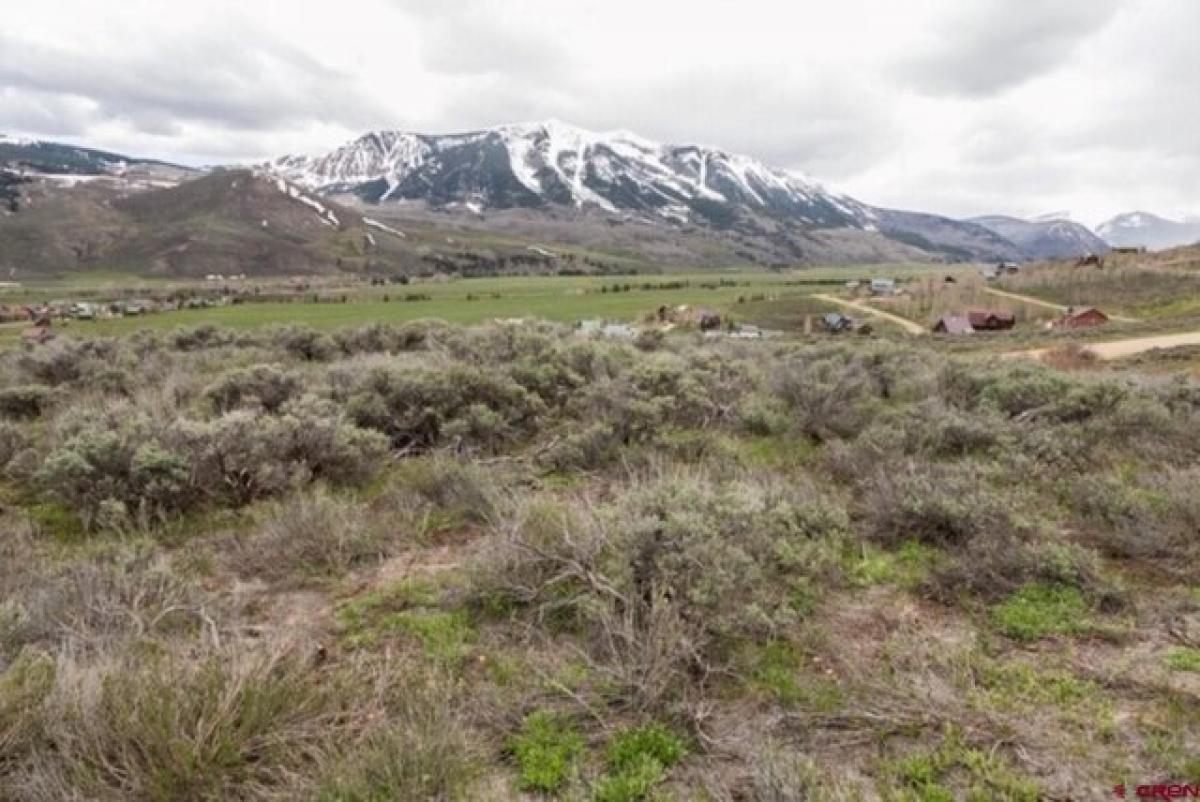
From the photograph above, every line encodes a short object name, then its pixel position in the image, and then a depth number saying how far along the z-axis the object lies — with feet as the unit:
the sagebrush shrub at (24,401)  39.99
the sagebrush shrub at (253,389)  34.94
